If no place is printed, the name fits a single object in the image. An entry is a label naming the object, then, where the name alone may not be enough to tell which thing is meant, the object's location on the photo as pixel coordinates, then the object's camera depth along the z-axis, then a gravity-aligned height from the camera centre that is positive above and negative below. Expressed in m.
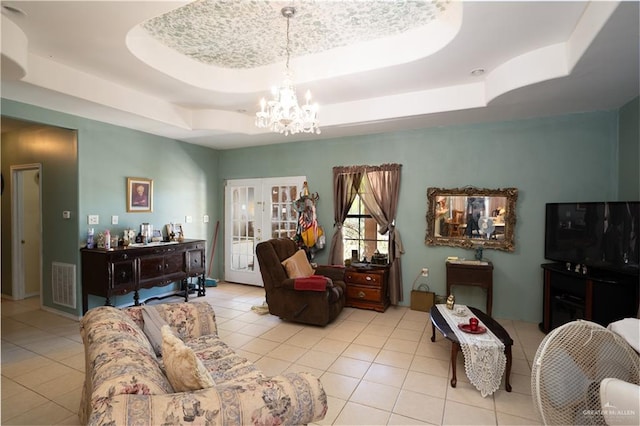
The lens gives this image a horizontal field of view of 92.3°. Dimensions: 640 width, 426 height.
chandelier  2.77 +0.89
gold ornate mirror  4.08 -0.14
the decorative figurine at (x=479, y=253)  4.15 -0.62
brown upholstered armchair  3.81 -1.12
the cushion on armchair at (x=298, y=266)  4.09 -0.79
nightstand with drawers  4.37 -1.14
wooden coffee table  2.53 -1.09
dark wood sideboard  3.83 -0.81
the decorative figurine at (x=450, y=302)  3.24 -1.00
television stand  2.88 -0.91
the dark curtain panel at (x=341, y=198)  4.97 +0.16
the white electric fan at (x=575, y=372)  1.49 -0.82
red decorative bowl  2.67 -1.07
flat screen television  2.82 -0.29
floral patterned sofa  1.06 -0.72
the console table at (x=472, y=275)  3.95 -0.88
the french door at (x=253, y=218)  5.61 -0.18
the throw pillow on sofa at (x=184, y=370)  1.34 -0.72
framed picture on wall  4.57 +0.21
